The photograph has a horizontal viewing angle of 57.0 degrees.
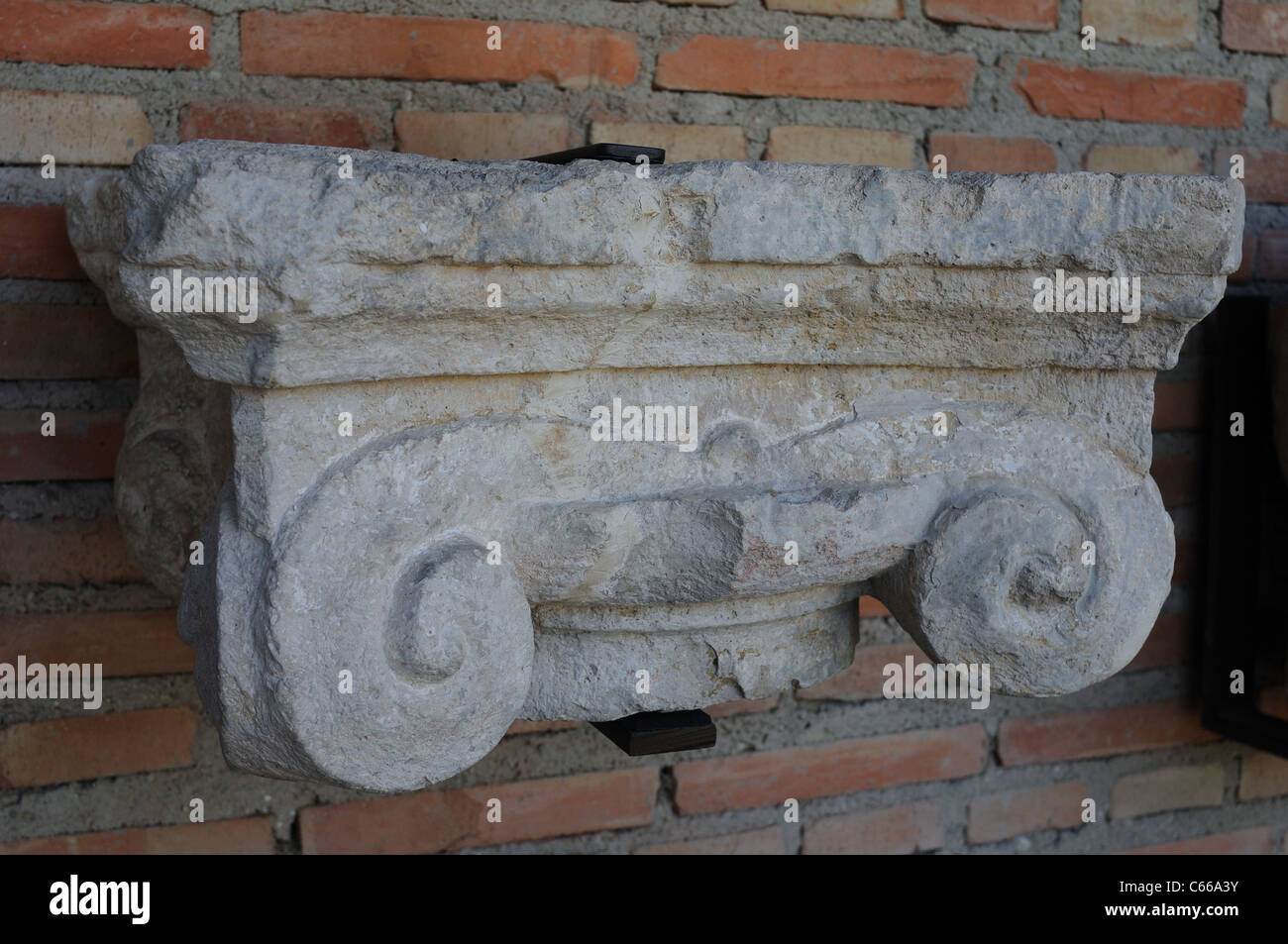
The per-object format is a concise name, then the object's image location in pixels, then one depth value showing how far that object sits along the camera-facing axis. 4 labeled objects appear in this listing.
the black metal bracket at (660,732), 1.01
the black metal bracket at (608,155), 0.96
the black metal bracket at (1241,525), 1.62
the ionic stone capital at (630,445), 0.79
